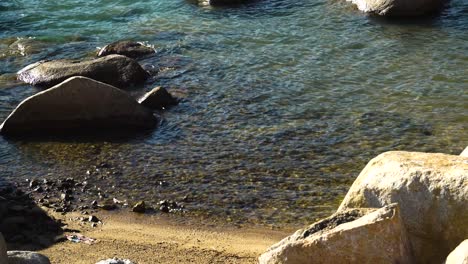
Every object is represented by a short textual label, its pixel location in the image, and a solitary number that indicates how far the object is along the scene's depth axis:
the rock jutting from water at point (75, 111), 13.28
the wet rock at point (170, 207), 10.70
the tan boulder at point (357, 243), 6.91
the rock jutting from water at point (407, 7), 17.53
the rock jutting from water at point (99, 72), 15.19
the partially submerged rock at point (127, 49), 16.84
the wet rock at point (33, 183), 11.57
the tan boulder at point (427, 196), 7.21
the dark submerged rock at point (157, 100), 14.13
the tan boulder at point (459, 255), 6.19
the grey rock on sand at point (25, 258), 7.32
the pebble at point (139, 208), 10.73
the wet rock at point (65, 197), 11.15
